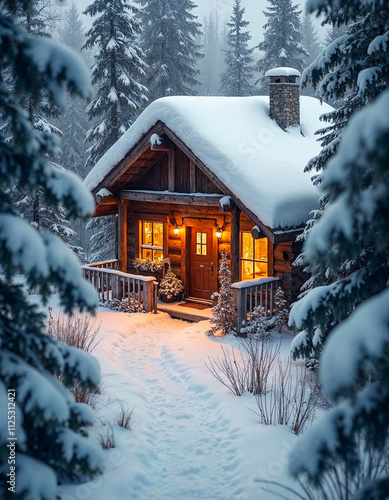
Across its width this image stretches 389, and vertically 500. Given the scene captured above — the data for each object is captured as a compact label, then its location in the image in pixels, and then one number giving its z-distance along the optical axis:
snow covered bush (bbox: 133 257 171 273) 15.88
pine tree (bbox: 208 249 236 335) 11.94
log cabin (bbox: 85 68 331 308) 12.46
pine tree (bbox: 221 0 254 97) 35.94
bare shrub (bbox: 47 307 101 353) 8.97
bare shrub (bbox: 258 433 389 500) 5.00
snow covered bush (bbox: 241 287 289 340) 11.60
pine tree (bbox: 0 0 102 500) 3.05
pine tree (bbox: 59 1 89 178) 36.16
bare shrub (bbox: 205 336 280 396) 8.22
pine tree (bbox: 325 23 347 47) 37.53
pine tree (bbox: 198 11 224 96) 62.80
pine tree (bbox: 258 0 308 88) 31.20
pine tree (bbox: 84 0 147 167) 20.59
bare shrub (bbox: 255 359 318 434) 7.02
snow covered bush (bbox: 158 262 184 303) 15.20
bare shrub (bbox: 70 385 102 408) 7.19
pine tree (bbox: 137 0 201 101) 28.53
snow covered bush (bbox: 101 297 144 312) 14.20
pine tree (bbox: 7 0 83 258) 17.45
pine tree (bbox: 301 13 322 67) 50.02
